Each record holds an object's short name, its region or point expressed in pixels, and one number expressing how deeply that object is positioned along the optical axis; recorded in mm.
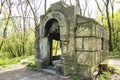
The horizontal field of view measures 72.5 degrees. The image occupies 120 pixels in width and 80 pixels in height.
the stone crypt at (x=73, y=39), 3766
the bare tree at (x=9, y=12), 10417
